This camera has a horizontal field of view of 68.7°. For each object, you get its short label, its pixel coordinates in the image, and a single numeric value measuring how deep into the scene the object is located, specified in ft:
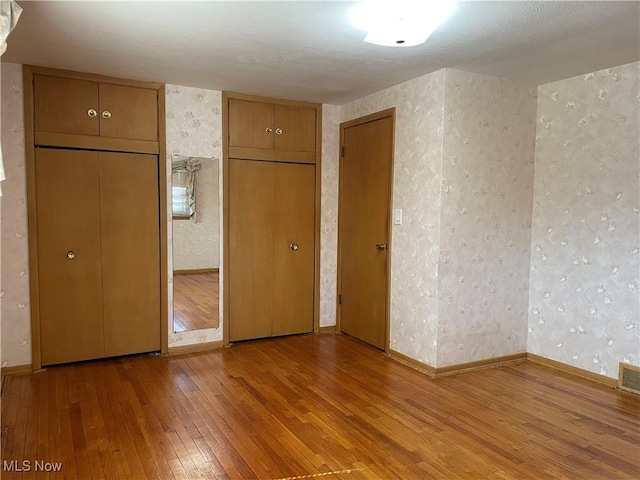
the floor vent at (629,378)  10.66
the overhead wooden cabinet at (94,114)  11.59
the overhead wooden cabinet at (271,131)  13.99
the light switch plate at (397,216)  12.89
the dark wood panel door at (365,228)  13.62
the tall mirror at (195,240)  13.32
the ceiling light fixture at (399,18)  7.61
